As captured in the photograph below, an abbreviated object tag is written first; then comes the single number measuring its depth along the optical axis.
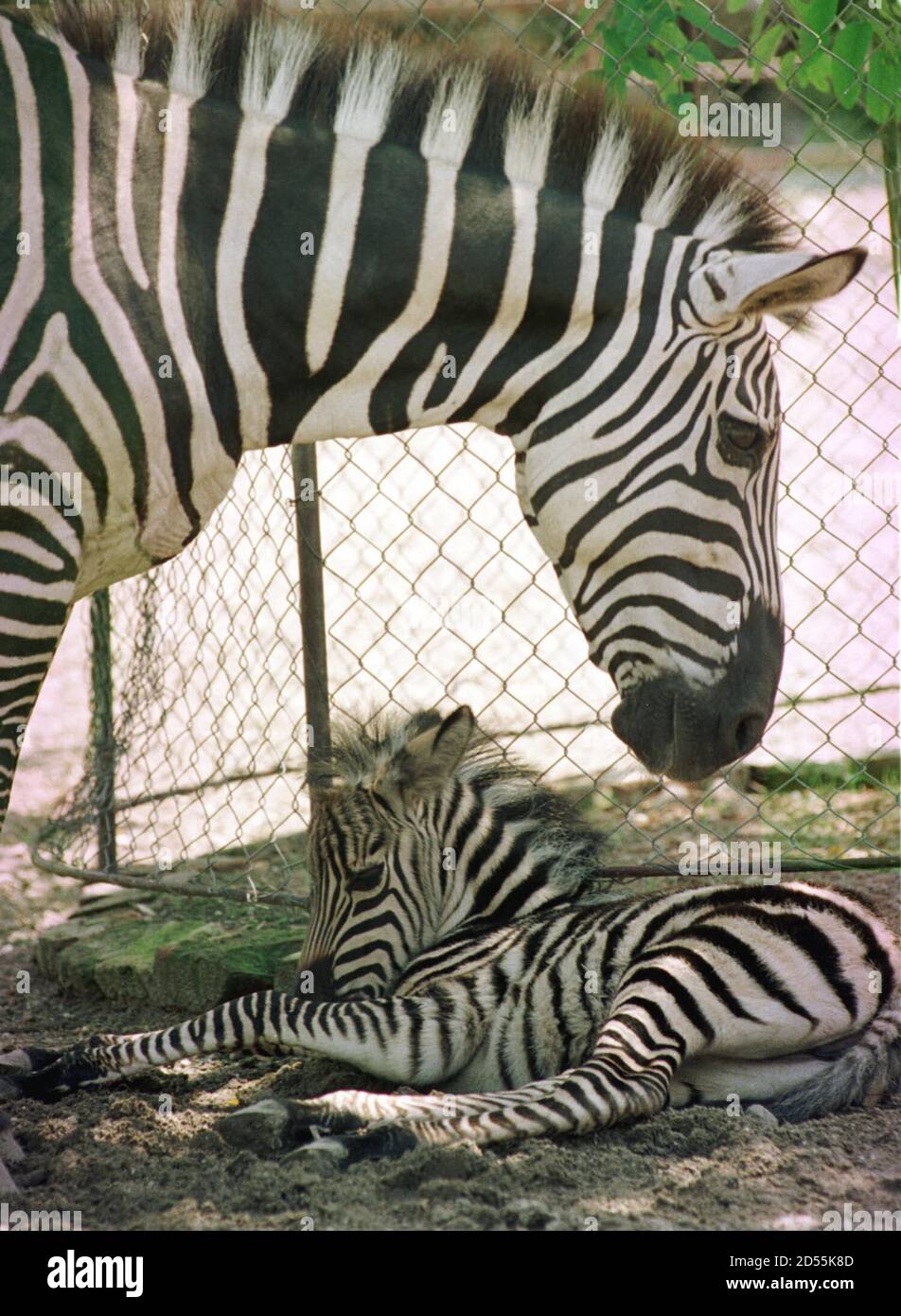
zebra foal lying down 3.95
